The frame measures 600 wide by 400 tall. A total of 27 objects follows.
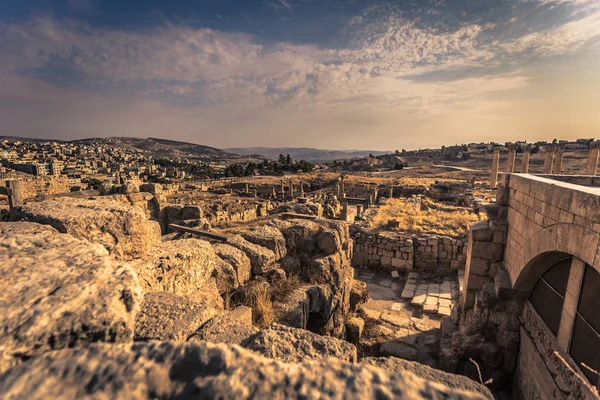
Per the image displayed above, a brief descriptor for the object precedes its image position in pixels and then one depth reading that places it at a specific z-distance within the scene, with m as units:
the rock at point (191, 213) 13.56
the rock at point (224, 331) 2.36
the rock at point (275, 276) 5.11
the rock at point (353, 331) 5.89
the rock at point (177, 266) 3.40
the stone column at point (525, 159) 20.84
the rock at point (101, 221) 2.93
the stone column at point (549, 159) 19.68
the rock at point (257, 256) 5.20
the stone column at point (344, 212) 16.25
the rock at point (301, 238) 6.17
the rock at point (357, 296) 7.46
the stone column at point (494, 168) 26.14
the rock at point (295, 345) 2.14
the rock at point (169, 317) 2.21
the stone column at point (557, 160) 18.69
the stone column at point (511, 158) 22.49
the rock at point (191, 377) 1.03
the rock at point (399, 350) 6.01
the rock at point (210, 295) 4.00
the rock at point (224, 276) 4.57
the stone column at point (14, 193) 13.60
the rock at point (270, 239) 5.66
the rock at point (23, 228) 2.43
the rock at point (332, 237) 6.11
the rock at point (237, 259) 4.81
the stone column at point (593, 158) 17.34
